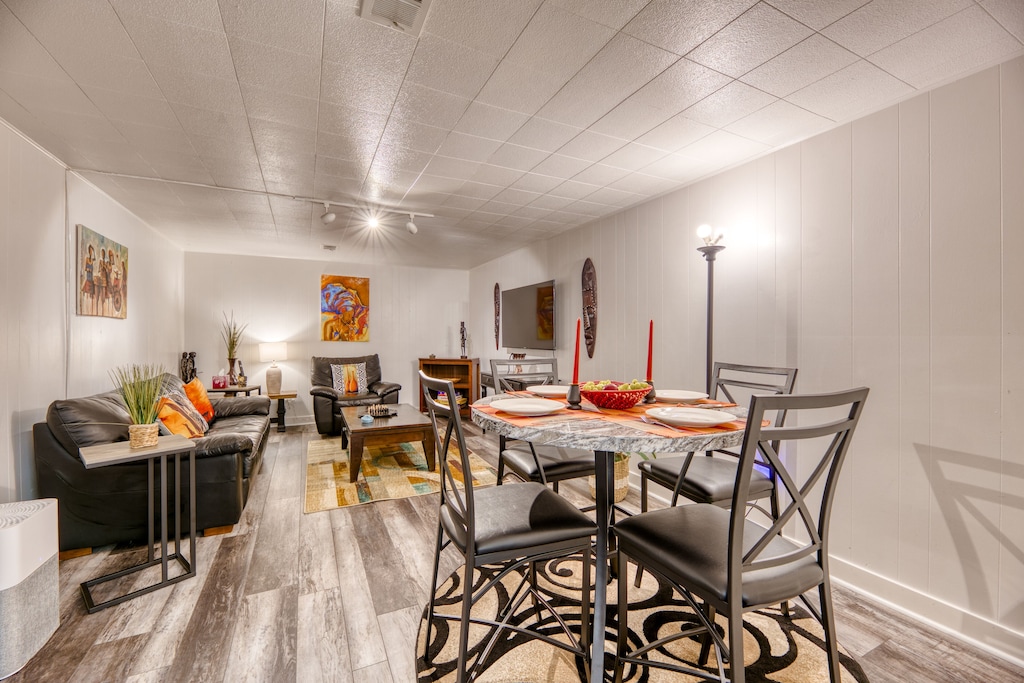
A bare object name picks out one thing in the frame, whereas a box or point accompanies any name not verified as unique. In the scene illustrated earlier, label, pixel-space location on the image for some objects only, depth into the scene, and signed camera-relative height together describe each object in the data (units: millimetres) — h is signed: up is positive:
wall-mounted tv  4543 +250
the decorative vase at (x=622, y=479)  3115 -1042
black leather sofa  2205 -778
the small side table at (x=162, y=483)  1898 -725
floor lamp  2637 +530
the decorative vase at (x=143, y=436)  2025 -470
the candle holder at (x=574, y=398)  1646 -231
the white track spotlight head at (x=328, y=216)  3504 +999
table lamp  5480 -263
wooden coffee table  3467 -806
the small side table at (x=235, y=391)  4926 -619
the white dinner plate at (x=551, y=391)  1917 -242
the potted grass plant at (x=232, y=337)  5469 +6
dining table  1160 -272
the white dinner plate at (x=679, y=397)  1814 -248
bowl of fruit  1576 -208
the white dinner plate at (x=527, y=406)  1476 -242
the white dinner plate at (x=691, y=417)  1257 -239
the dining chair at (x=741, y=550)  1015 -591
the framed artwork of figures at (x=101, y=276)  2898 +450
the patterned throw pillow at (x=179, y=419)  2881 -569
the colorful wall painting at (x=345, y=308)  6211 +435
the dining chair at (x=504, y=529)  1285 -605
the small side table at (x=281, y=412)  5404 -953
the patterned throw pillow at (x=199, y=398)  3814 -553
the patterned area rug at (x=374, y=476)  3164 -1167
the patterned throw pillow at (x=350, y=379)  5613 -543
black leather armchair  5074 -702
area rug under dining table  1510 -1183
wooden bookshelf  6254 -518
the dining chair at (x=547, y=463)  2008 -602
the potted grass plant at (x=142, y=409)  2037 -354
